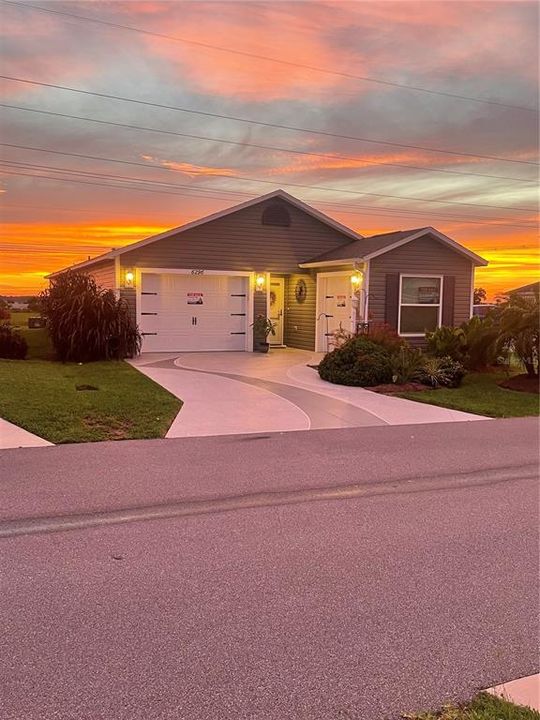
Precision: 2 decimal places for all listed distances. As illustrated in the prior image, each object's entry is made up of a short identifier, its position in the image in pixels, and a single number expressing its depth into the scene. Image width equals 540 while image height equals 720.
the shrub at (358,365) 12.78
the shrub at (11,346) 16.36
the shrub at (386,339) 13.67
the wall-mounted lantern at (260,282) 19.31
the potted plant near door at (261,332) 19.23
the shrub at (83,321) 15.65
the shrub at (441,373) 12.84
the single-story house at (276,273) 17.80
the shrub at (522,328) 12.31
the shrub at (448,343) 14.12
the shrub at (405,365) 12.79
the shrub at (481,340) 13.80
